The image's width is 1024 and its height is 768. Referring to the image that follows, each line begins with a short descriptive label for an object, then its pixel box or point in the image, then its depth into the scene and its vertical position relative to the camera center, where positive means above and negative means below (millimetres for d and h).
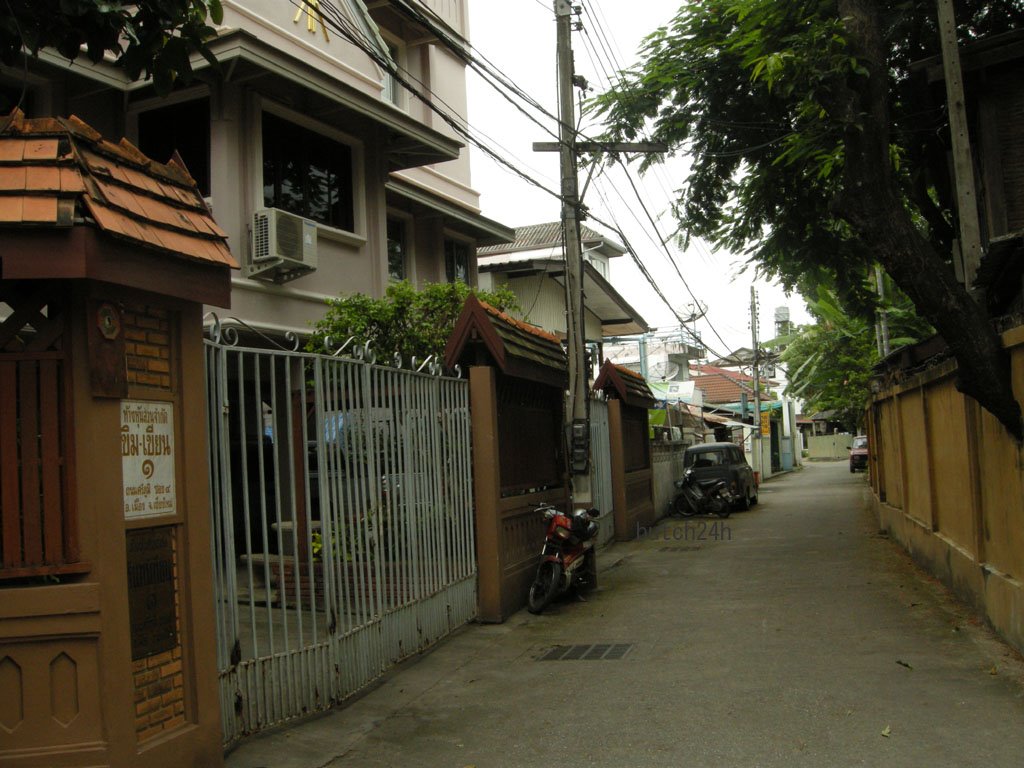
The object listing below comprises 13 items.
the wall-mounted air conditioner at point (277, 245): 11914 +2706
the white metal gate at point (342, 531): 5715 -558
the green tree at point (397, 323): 12094 +1688
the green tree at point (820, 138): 7988 +3746
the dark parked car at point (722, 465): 23391 -661
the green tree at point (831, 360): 35750 +2900
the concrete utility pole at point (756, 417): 38562 +782
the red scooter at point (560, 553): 10242 -1168
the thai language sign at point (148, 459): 4750 +54
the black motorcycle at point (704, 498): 22609 -1393
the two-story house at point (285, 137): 11914 +4504
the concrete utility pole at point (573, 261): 12289 +2491
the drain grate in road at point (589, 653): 8211 -1804
